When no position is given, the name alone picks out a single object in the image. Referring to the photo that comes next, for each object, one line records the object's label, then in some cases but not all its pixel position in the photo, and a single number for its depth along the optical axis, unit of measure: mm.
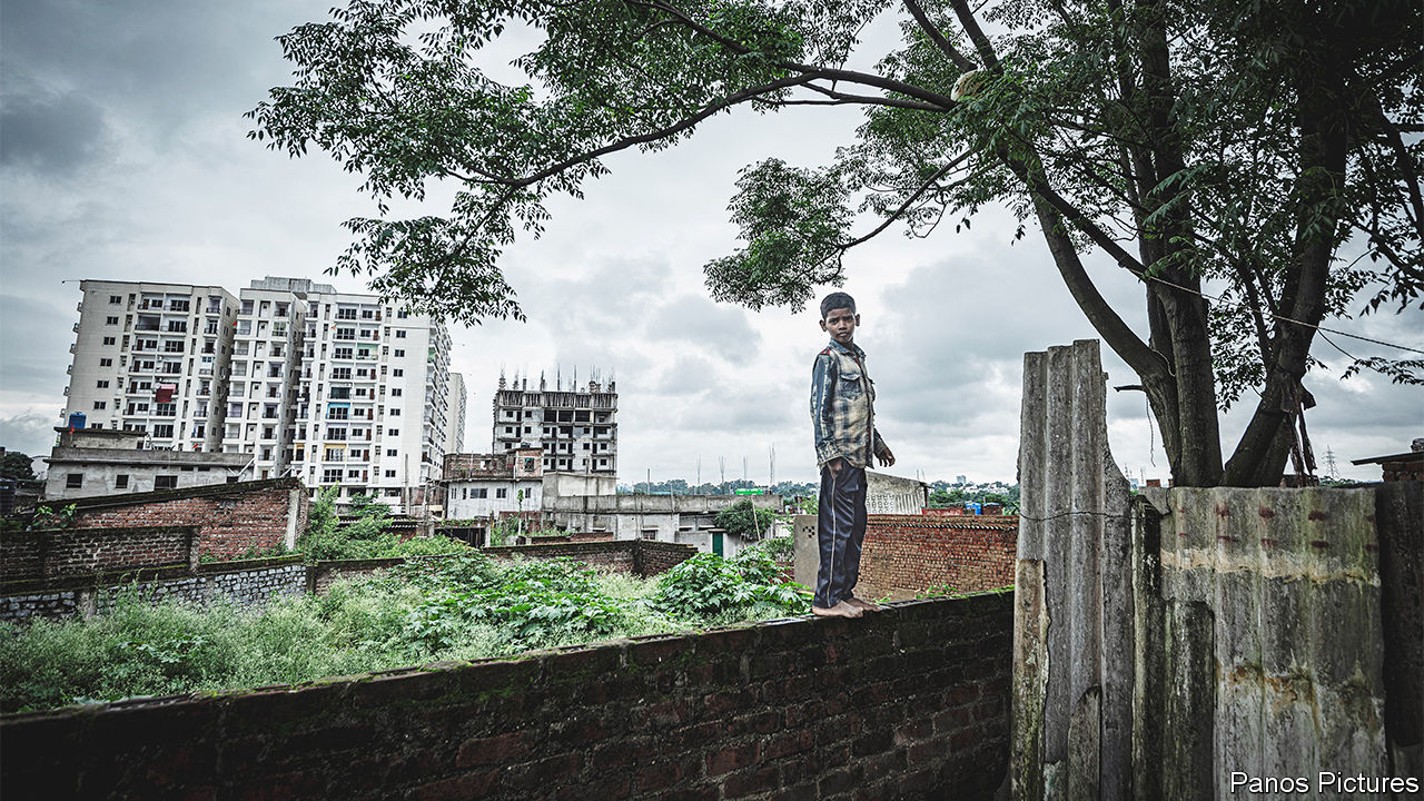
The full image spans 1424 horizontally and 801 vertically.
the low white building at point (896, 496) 15898
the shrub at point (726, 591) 5238
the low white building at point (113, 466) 30203
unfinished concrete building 67812
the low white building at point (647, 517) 30859
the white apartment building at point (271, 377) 54531
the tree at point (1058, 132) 4176
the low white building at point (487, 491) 39219
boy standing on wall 3617
